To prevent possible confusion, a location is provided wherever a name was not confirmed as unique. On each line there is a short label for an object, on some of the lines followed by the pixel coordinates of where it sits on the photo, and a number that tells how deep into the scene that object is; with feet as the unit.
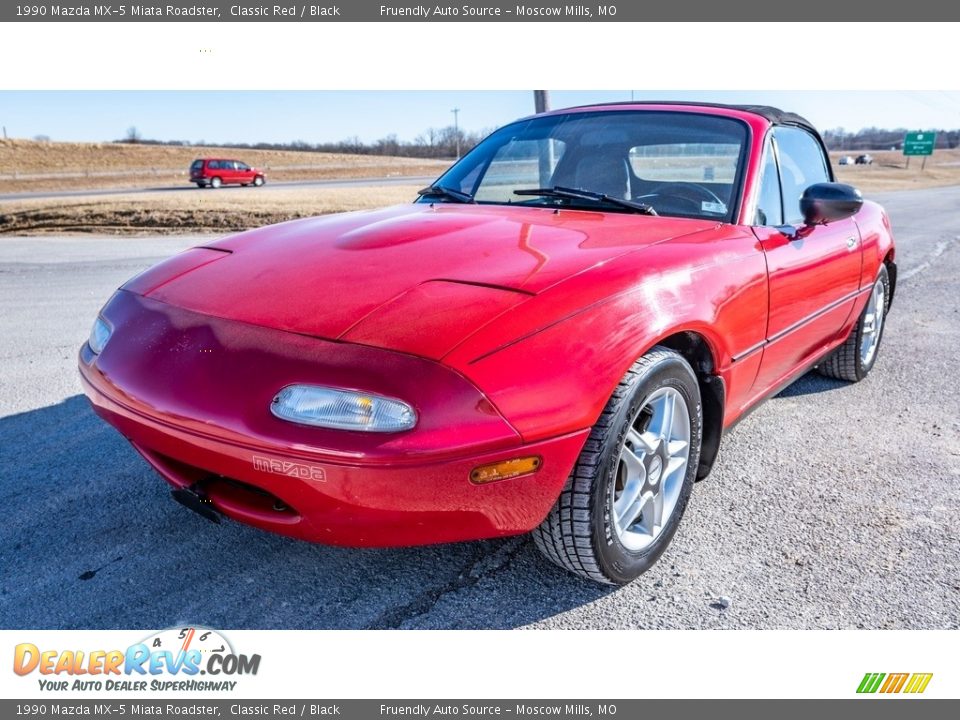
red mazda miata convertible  5.71
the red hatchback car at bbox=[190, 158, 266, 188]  108.78
